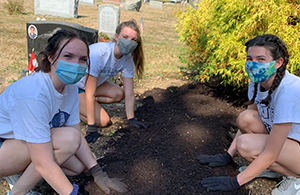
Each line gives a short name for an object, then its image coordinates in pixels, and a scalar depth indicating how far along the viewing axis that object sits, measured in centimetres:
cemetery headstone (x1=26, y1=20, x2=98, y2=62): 431
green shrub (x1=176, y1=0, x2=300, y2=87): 330
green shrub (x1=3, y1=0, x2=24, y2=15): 1070
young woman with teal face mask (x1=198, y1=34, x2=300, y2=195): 185
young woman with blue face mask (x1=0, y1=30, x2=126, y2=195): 157
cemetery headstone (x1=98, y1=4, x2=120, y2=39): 824
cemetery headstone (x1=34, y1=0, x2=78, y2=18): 1159
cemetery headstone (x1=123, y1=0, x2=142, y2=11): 1744
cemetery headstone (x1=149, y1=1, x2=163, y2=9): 2264
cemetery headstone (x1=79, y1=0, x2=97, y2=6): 1816
